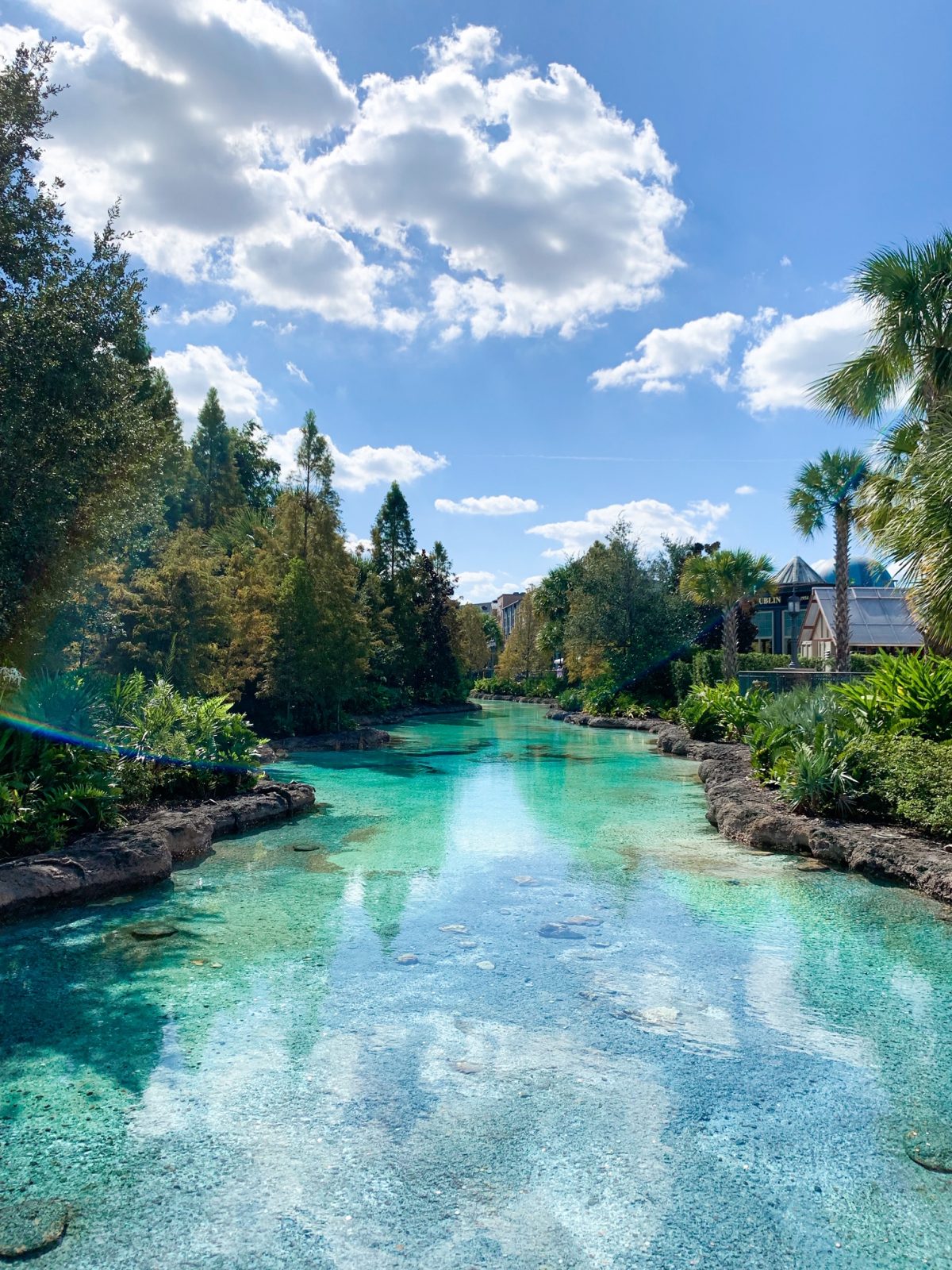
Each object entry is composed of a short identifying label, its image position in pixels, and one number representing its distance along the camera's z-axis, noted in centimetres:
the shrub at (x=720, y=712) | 1844
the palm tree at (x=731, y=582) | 2511
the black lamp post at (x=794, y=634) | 3408
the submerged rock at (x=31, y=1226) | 266
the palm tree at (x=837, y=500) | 2212
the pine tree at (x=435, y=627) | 3616
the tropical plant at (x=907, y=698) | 908
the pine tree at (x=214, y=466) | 3092
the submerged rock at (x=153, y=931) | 593
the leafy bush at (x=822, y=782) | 891
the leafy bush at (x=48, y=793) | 680
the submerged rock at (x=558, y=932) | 605
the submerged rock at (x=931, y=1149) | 316
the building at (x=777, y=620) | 4938
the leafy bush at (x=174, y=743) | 941
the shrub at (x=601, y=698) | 3039
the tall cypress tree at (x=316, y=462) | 2706
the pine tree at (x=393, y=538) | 3562
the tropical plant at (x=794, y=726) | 980
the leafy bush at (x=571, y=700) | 3406
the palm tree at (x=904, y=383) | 889
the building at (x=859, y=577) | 5484
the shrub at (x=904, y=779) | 770
